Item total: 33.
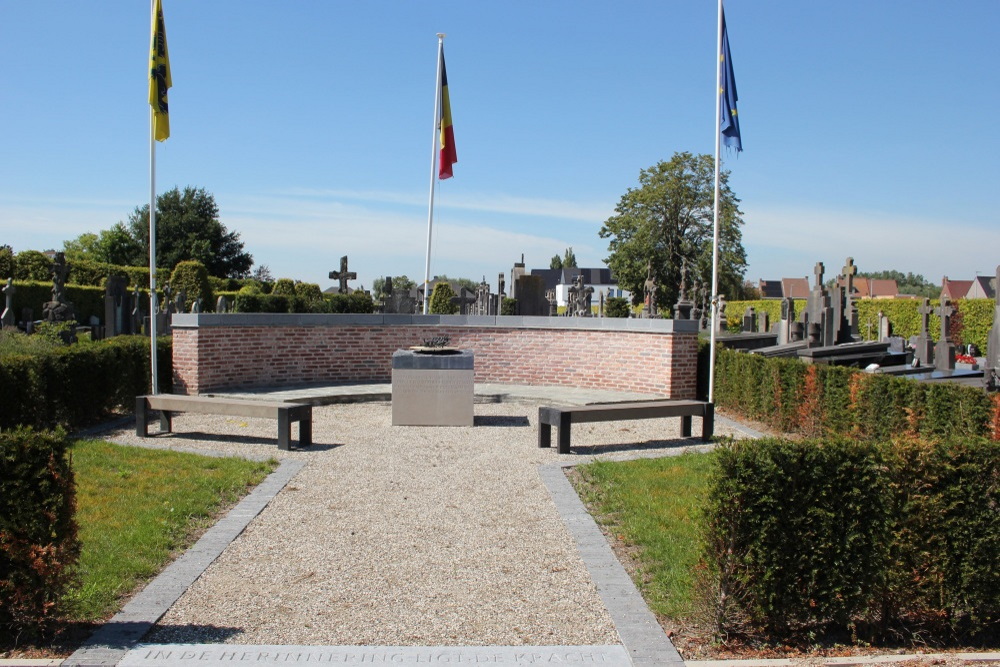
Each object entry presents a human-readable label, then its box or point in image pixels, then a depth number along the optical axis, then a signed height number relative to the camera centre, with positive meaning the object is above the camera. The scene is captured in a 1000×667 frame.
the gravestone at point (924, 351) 17.28 -0.80
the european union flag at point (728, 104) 12.48 +3.28
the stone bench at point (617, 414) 9.29 -1.27
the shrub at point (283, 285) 32.28 +0.82
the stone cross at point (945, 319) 18.67 -0.09
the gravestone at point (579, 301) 26.59 +0.28
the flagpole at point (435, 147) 17.03 +3.53
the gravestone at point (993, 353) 10.95 -0.54
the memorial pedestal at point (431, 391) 11.07 -1.17
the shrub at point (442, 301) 21.53 +0.17
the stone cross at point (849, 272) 22.67 +1.22
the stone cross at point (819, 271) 21.55 +1.16
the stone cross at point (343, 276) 21.39 +0.80
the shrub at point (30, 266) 32.44 +1.40
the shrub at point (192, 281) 38.16 +1.07
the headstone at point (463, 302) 24.39 +0.19
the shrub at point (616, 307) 34.34 +0.12
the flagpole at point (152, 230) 11.25 +1.05
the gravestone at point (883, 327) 31.47 -0.51
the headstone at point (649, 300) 26.42 +0.35
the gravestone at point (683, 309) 27.13 +0.07
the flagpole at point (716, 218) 12.18 +1.46
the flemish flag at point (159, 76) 11.23 +3.24
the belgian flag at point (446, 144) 17.28 +3.58
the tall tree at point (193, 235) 54.81 +4.86
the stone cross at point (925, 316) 22.23 -0.03
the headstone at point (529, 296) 22.66 +0.36
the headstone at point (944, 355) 14.16 -0.73
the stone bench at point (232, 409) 9.23 -1.27
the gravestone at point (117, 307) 22.73 -0.16
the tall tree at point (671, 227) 51.31 +5.48
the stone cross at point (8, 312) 22.38 -0.34
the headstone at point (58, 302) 20.94 -0.03
